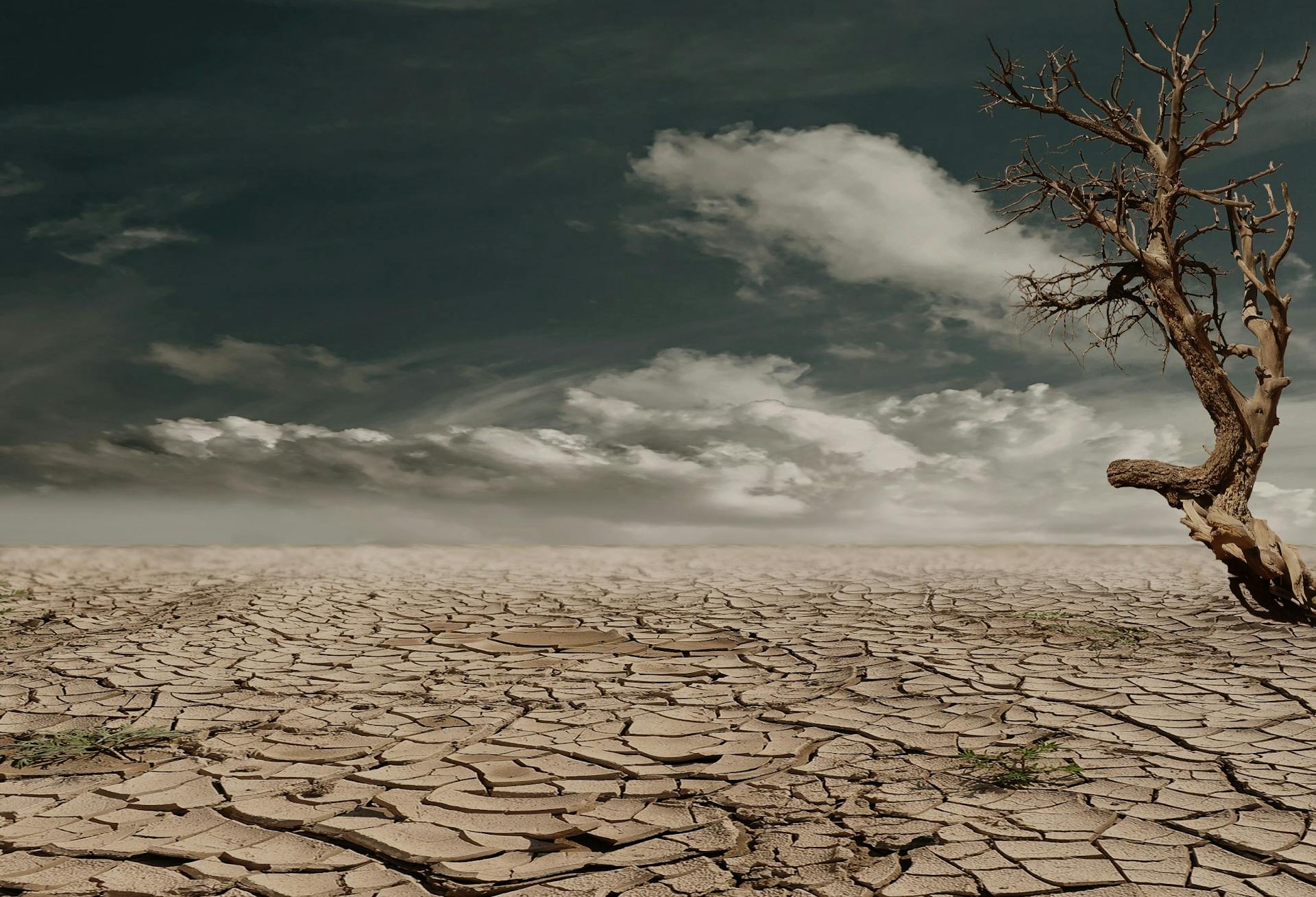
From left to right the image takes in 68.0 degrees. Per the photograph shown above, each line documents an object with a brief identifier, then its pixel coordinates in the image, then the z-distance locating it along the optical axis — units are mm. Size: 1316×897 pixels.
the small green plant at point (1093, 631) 5258
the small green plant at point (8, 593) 7078
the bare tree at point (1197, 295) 5812
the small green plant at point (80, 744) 3365
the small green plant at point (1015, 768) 2916
